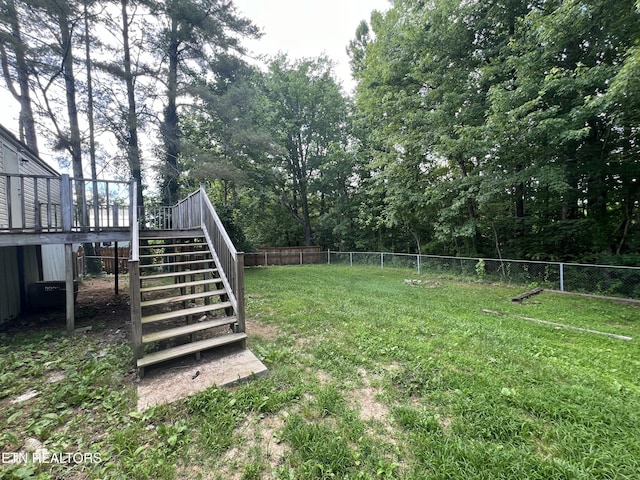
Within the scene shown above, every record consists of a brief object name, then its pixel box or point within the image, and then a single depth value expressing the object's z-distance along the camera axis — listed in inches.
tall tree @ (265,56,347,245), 638.5
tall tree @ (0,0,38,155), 279.3
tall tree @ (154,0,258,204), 358.9
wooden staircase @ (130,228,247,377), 118.6
